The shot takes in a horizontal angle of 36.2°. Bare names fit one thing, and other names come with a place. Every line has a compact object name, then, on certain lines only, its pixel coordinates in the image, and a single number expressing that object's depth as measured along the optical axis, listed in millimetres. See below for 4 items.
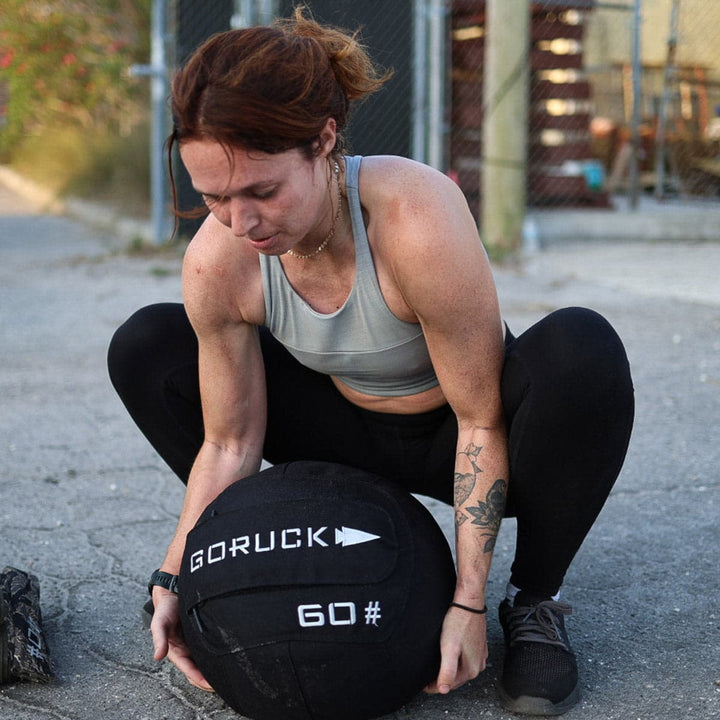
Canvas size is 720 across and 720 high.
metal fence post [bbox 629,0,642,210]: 7895
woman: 1886
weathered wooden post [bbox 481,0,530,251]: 7332
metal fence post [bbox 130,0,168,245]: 7664
